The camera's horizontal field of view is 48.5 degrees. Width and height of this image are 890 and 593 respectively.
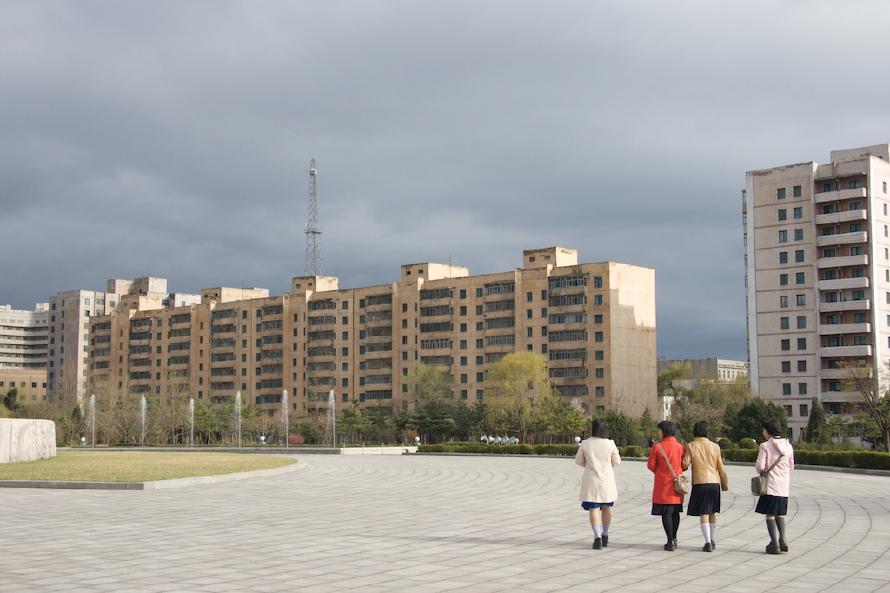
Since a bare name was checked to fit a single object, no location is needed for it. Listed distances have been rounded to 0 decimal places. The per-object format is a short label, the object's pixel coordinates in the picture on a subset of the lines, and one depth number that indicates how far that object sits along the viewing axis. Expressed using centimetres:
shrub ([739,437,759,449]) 4618
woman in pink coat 1357
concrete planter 3494
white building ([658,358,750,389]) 13125
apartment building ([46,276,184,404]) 18375
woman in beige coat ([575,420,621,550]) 1395
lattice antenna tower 13662
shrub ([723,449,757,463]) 4228
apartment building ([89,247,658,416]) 10150
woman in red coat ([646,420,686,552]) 1371
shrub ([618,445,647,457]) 4919
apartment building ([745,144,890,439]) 9381
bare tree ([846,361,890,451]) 6862
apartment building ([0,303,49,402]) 17875
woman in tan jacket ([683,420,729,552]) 1371
